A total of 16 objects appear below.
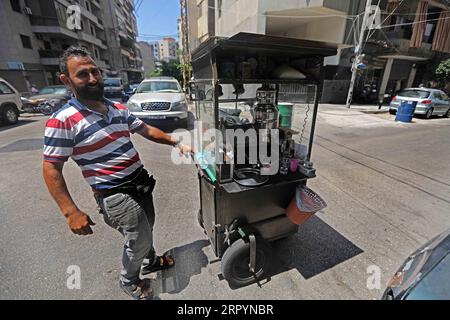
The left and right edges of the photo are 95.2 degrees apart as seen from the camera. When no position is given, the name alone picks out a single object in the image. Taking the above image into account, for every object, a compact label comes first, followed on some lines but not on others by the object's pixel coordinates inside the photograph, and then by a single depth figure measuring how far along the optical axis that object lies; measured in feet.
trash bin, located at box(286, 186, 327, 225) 6.37
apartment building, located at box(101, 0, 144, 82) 112.37
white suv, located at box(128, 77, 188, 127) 21.95
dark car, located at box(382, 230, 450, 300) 4.01
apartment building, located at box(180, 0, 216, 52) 70.28
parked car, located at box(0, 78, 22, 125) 27.68
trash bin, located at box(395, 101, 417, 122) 30.72
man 4.44
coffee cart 5.77
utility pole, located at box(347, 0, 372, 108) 35.43
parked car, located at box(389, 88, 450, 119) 32.94
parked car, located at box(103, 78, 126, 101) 53.95
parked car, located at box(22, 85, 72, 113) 35.45
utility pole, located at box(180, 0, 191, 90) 47.88
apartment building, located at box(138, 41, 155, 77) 228.65
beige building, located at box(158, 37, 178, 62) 292.65
